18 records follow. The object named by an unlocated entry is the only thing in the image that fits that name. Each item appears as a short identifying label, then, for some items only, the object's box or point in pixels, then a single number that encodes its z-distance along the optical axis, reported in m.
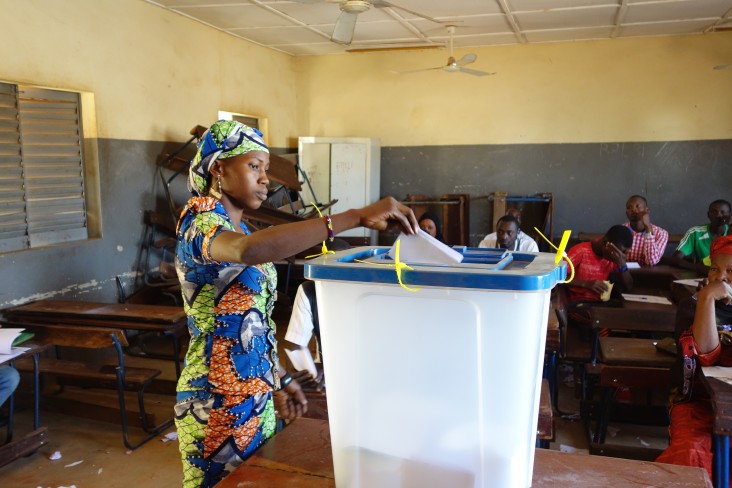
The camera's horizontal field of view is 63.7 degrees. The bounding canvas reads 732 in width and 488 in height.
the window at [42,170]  3.96
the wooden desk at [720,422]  2.03
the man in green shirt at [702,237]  5.35
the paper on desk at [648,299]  3.90
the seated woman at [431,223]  4.68
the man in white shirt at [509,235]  4.59
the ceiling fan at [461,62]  5.62
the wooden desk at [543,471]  1.11
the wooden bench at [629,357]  2.82
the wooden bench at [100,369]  3.40
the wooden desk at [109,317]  3.63
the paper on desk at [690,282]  3.98
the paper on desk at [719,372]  2.19
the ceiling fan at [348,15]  3.97
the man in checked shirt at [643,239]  5.30
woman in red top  2.26
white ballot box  0.88
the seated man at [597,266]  4.24
